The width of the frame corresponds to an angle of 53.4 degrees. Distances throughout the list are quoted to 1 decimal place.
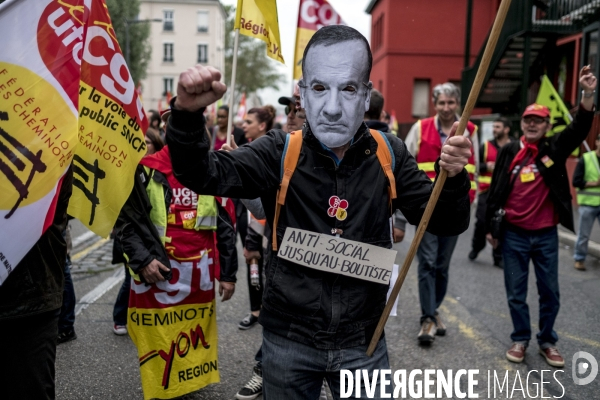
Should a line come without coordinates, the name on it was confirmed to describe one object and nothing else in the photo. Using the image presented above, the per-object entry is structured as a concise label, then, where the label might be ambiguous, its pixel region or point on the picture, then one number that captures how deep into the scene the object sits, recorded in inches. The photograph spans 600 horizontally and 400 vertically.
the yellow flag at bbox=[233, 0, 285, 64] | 150.9
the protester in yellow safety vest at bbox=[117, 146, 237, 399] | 137.4
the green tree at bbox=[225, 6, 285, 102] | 2172.7
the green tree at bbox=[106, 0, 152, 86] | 1145.4
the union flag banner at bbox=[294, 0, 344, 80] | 253.8
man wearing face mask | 82.7
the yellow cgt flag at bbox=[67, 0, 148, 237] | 112.7
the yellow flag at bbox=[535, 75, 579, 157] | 249.6
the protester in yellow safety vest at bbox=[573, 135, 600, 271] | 306.0
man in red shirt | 174.2
